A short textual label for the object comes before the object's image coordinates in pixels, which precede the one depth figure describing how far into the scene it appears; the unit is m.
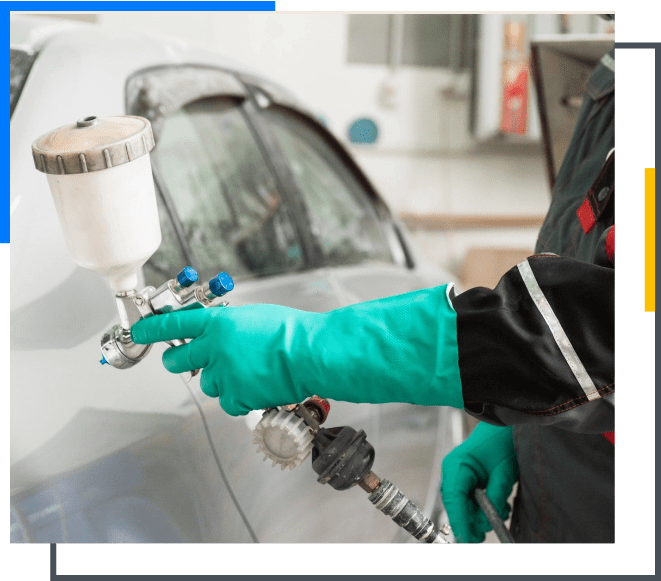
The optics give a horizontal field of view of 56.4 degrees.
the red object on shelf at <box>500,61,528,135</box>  4.46
